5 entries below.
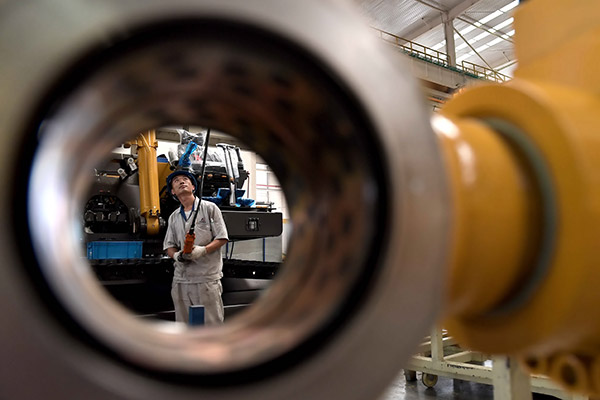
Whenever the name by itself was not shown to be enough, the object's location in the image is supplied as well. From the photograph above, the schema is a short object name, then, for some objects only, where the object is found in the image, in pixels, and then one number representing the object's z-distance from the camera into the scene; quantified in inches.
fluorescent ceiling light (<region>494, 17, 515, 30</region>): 262.5
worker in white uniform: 105.6
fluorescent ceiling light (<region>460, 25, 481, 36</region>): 270.2
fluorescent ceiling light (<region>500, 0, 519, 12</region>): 245.3
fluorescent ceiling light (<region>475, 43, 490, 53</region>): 291.5
